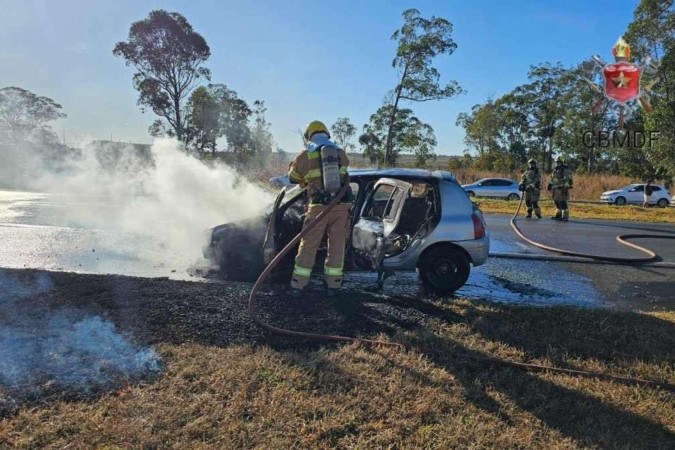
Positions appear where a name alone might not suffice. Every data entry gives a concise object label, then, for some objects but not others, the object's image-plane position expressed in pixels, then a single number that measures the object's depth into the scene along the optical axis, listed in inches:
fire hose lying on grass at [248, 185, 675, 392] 132.1
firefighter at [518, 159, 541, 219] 552.1
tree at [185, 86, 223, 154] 1285.4
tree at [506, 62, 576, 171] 1614.2
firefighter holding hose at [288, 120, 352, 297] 198.7
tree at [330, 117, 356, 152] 1594.5
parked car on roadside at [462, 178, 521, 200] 1134.4
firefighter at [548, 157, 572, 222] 534.9
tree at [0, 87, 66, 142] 1422.2
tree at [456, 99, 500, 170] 1721.2
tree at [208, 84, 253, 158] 1344.6
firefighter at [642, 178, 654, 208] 1023.3
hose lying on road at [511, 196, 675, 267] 306.7
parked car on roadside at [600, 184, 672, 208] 1087.6
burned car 222.8
